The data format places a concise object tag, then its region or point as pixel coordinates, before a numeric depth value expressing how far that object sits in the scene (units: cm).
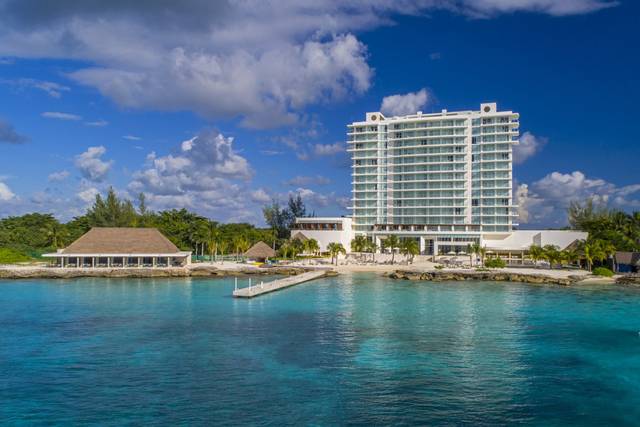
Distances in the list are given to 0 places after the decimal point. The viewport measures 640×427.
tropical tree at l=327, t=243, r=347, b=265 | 8562
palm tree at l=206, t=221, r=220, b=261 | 9031
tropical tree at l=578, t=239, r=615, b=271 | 7045
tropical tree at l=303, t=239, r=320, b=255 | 9269
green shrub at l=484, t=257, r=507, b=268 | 7712
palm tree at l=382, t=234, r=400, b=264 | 8988
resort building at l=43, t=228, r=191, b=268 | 7050
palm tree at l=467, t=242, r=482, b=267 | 8337
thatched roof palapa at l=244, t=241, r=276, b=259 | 8621
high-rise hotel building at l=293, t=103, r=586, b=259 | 10894
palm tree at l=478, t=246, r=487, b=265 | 8419
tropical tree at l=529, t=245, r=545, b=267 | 7762
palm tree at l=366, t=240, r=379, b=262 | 9404
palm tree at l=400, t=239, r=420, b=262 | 8850
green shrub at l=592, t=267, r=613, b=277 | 6644
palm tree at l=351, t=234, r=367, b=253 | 9619
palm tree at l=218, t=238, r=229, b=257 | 9138
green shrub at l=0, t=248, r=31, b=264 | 7969
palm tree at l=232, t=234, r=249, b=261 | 9444
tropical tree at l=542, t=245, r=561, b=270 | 7538
